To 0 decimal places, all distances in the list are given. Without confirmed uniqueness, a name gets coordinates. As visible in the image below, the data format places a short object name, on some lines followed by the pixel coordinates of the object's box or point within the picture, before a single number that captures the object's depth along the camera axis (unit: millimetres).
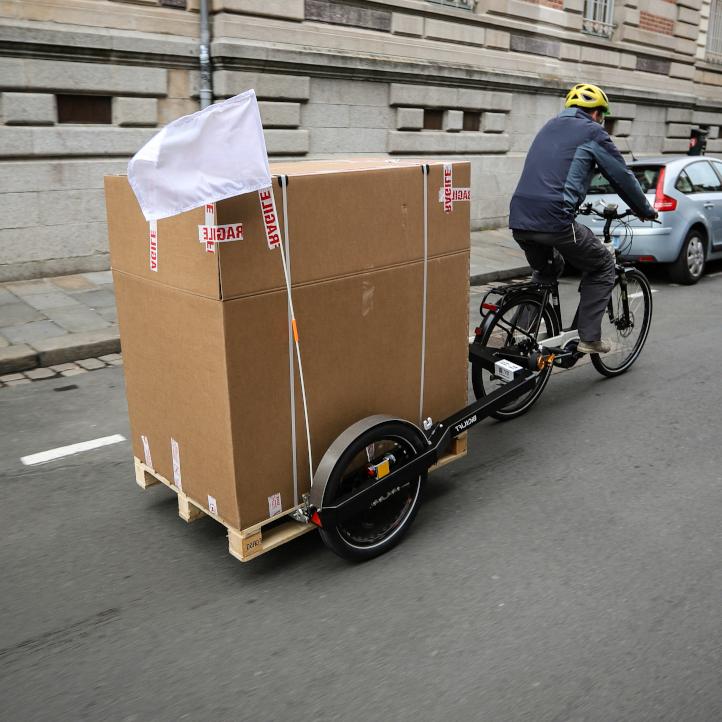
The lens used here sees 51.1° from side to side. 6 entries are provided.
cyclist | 4629
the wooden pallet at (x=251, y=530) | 2941
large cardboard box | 2748
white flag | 2414
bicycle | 4734
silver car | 9062
